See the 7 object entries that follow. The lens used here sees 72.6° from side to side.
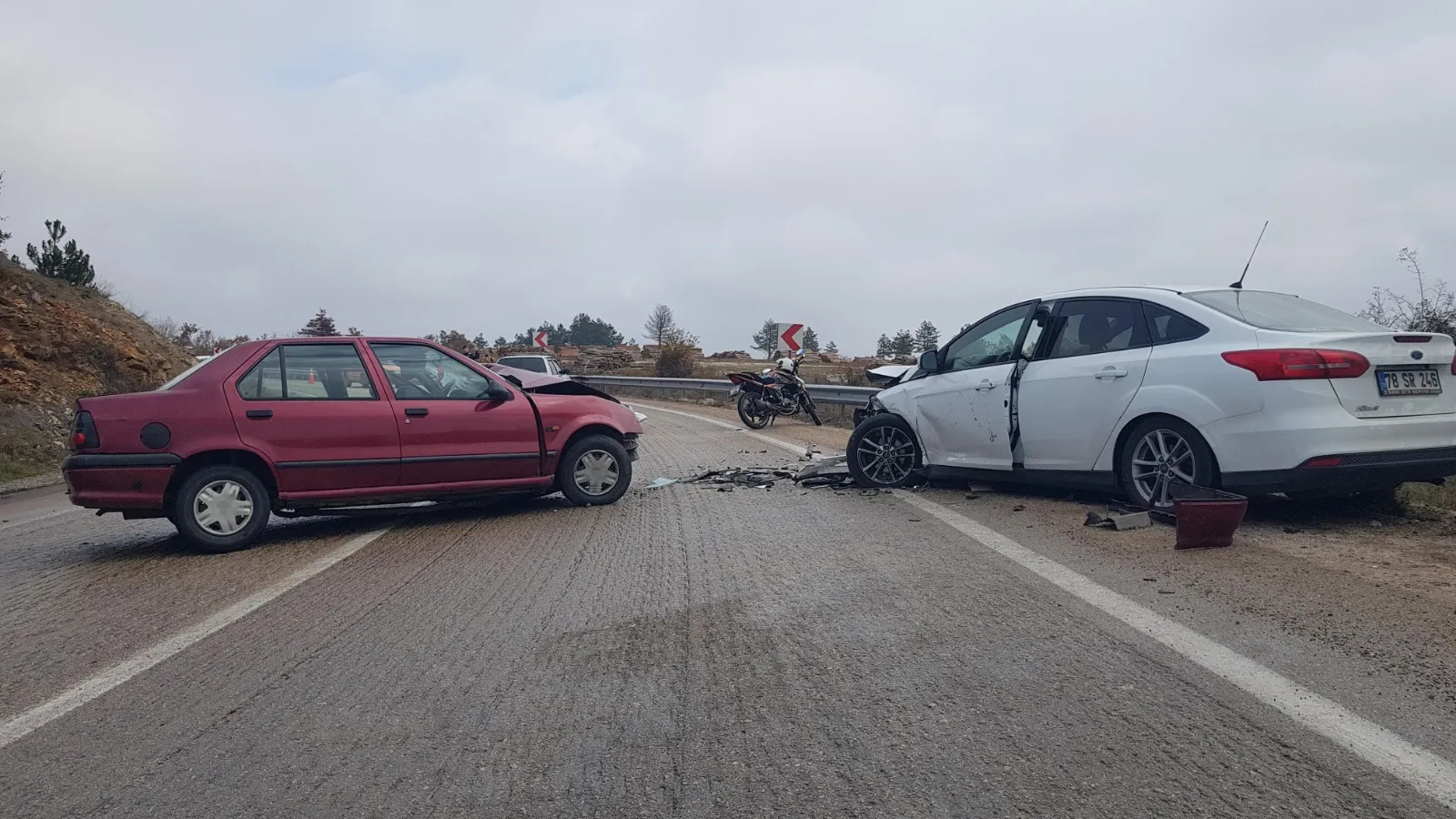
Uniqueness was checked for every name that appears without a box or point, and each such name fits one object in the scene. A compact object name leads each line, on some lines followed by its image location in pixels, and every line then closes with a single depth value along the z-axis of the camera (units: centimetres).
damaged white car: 590
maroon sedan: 701
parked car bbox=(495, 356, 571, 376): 2102
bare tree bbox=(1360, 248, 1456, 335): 995
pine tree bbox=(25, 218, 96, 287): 2466
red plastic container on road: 577
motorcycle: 1789
